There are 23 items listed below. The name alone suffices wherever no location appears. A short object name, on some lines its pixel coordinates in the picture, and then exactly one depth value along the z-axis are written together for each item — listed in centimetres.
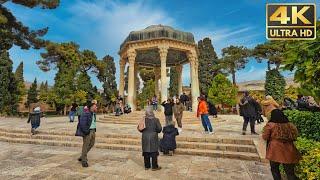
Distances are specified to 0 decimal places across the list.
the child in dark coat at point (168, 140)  600
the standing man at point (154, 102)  1573
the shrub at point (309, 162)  298
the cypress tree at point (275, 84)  2806
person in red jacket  786
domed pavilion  1452
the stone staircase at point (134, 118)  1225
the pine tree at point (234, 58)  3147
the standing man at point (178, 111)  906
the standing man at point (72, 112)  1392
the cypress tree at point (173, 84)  3218
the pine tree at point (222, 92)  2504
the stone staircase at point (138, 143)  604
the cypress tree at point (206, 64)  3095
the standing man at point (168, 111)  826
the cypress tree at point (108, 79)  3333
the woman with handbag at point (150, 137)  471
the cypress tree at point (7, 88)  2072
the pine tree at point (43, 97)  2897
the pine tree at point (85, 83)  2725
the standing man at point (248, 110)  744
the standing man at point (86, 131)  501
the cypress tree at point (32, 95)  3627
